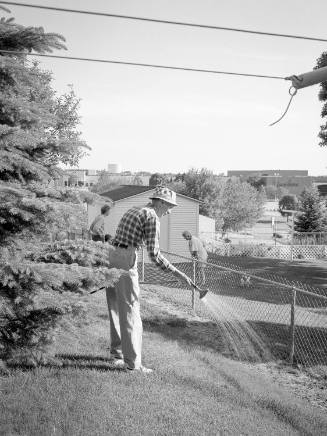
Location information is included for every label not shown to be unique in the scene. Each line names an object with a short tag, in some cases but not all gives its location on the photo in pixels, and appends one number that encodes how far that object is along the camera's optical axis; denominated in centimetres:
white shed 2189
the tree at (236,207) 5011
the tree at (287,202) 8292
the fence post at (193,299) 956
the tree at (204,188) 4784
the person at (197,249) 1173
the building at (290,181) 12200
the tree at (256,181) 10608
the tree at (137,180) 7976
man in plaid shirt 422
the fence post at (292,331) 665
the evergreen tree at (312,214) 3506
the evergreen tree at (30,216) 360
